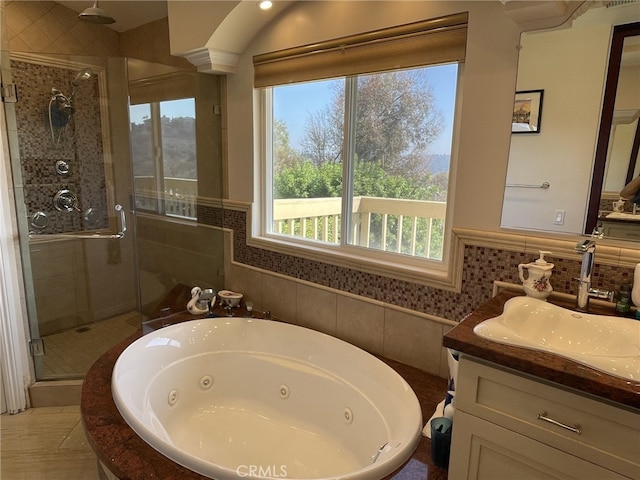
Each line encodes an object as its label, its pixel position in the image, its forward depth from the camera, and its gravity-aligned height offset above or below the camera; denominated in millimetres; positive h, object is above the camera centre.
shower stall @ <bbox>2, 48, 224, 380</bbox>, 2773 -196
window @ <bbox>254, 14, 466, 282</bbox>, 2014 +156
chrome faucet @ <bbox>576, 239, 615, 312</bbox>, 1469 -396
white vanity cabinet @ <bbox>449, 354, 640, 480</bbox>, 1013 -696
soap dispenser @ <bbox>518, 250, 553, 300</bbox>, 1593 -417
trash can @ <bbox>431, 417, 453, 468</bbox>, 1396 -936
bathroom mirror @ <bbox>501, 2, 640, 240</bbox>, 1510 +190
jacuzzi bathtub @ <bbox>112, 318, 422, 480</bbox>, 1868 -1192
